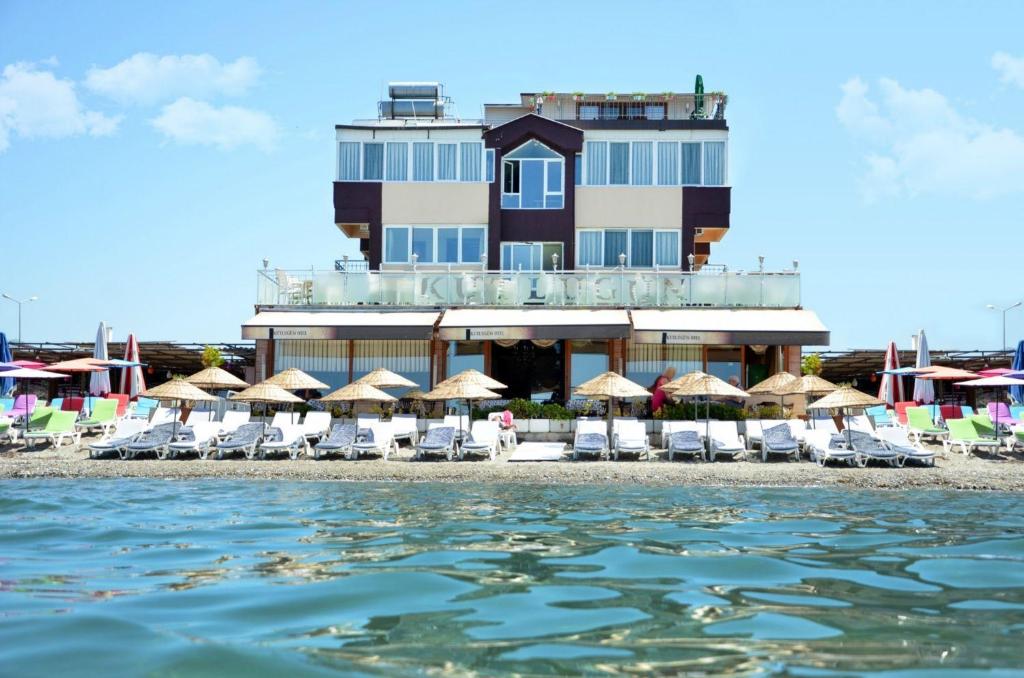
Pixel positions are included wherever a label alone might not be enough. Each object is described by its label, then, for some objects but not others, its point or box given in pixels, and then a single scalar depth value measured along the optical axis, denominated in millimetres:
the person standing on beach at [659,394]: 25203
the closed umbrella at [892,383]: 31734
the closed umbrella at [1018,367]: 28094
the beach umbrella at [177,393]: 21688
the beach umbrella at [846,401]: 19906
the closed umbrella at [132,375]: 31656
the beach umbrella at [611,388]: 21547
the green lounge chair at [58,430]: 22484
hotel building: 27141
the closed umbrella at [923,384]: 30234
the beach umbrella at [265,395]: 22578
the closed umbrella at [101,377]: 30578
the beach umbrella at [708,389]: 20984
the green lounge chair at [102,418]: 24000
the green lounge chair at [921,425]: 23391
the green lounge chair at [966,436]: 21984
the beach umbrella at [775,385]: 23041
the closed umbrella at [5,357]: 29625
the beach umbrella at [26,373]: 25156
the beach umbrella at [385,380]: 23500
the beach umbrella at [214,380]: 24281
